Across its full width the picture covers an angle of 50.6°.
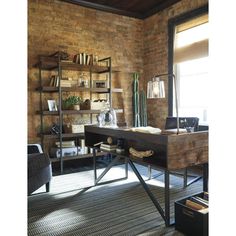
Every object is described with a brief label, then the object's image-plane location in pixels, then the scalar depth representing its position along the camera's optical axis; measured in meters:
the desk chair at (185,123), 3.53
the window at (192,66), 4.47
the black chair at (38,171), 2.82
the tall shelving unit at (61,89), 4.26
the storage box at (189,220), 2.04
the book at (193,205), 2.16
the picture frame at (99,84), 4.87
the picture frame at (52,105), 4.41
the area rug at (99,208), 2.31
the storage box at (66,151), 4.38
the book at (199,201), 2.20
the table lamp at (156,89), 2.56
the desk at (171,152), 2.24
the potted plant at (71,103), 4.51
